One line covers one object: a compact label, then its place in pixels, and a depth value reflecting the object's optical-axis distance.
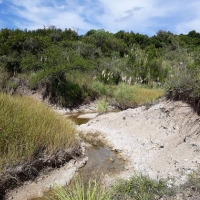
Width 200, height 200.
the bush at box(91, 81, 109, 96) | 15.01
